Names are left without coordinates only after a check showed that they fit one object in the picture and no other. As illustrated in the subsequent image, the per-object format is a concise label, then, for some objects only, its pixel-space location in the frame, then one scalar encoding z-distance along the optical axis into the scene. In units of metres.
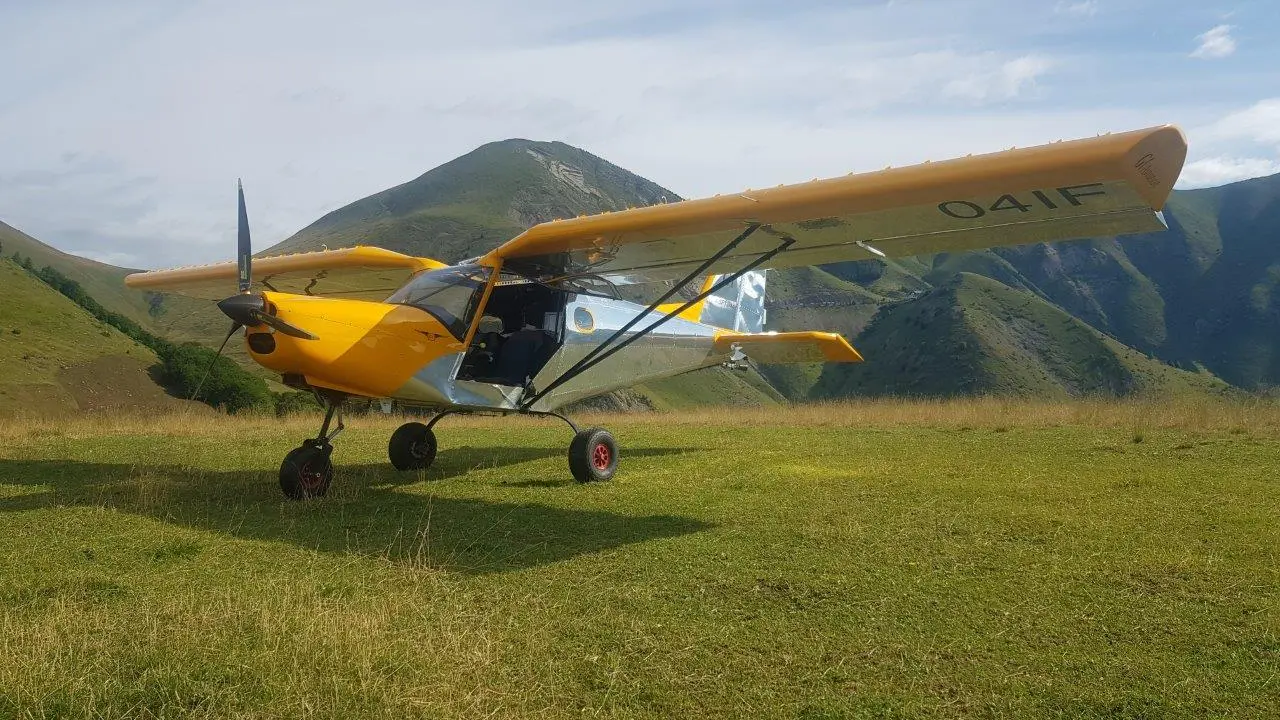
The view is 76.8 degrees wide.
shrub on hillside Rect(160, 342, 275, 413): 36.12
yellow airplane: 6.23
